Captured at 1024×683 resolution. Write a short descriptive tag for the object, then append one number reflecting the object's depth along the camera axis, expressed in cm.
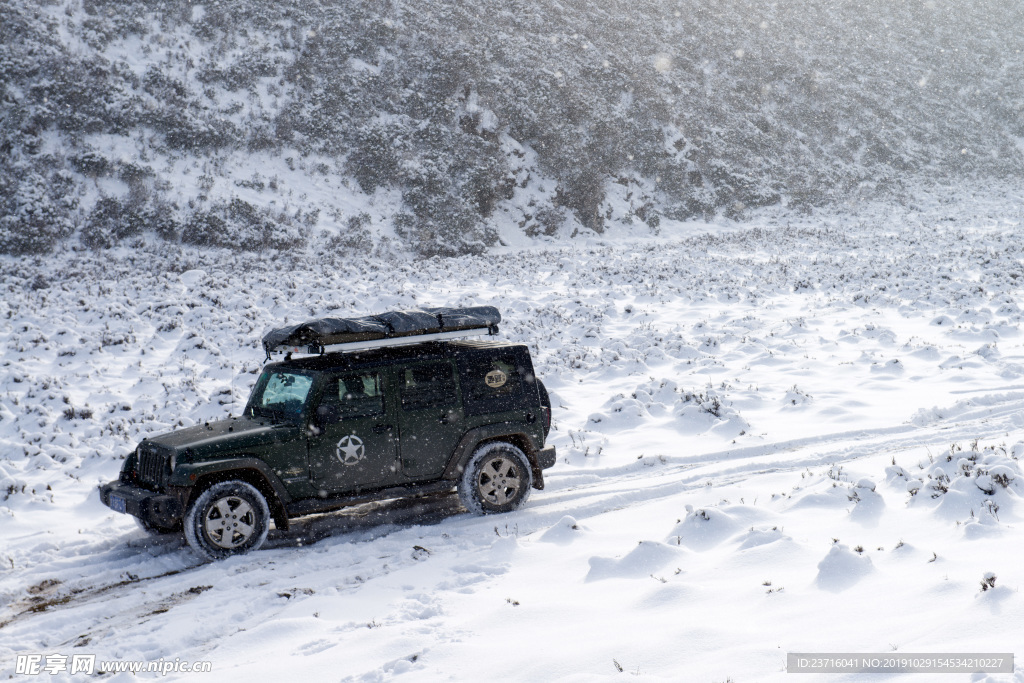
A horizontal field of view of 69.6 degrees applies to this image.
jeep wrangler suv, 715
